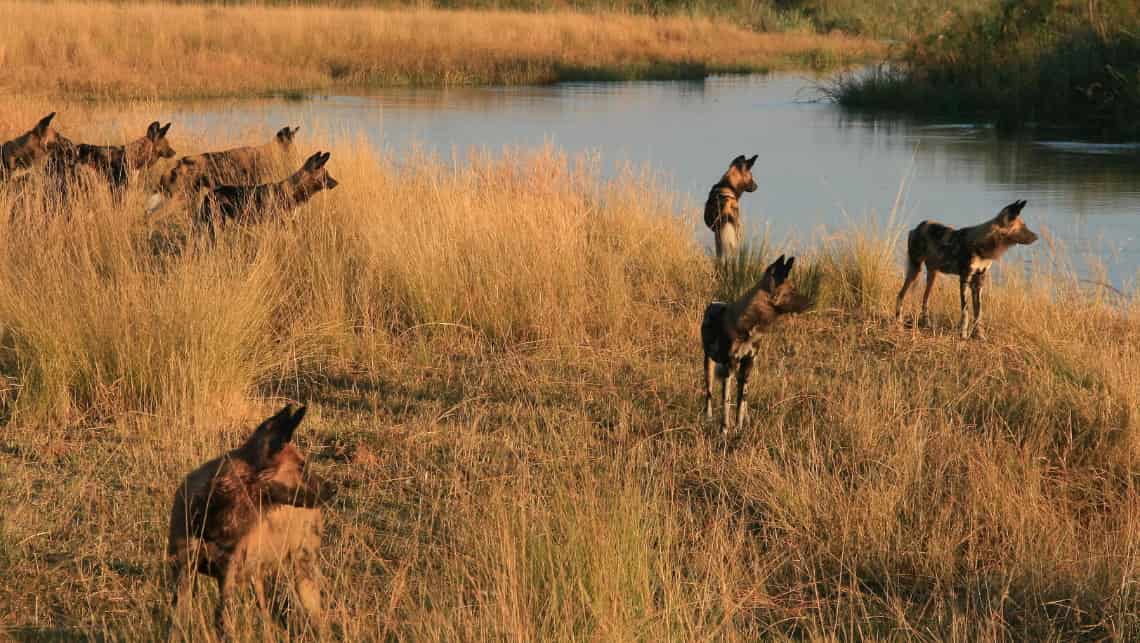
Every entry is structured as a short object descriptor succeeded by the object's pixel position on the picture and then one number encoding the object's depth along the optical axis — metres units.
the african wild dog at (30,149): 20.14
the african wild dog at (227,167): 20.27
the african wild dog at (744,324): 10.52
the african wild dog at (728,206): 18.11
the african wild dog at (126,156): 20.08
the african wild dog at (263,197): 16.56
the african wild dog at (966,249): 14.31
